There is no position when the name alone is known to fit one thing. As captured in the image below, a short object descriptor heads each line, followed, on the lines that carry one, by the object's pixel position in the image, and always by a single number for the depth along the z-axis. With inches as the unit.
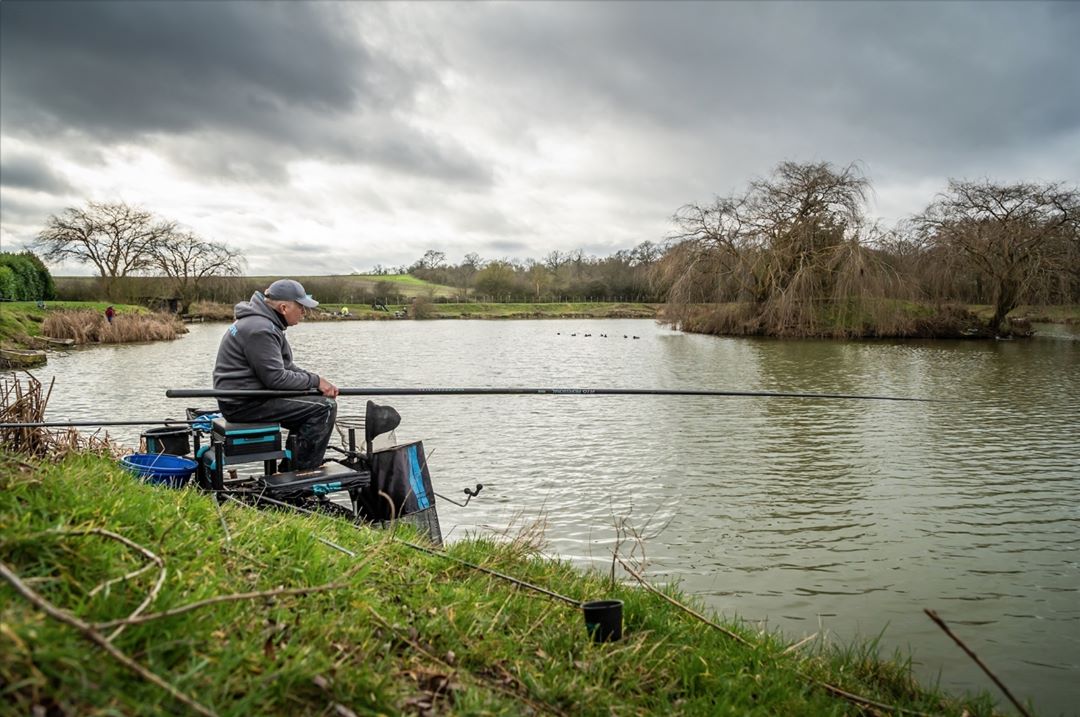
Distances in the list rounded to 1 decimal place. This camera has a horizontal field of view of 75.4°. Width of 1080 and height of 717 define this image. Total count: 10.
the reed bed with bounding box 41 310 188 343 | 1110.4
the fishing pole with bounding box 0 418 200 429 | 187.2
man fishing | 232.2
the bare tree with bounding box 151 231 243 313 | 2106.3
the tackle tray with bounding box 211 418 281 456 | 213.0
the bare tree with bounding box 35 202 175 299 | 1761.8
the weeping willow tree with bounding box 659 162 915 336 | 1199.6
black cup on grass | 133.9
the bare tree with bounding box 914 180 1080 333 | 1123.9
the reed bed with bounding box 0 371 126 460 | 254.4
